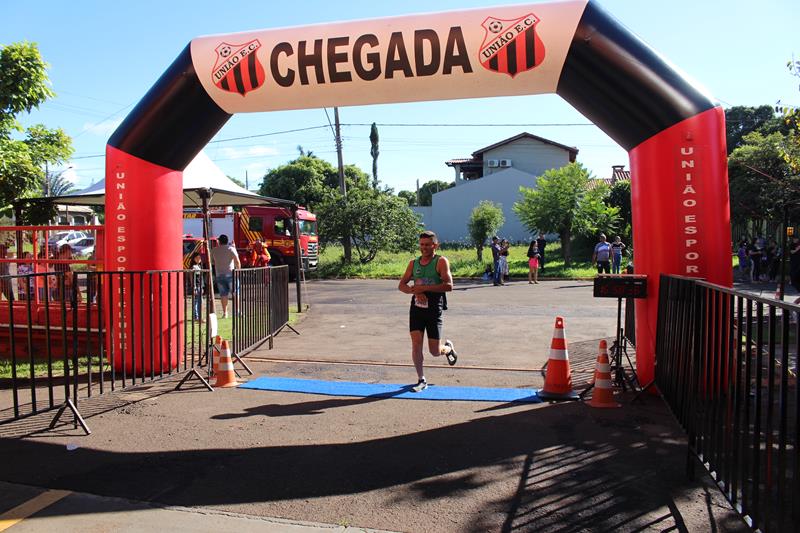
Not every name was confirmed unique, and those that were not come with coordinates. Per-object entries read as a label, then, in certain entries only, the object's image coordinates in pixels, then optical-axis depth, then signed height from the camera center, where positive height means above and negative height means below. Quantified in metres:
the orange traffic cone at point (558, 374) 6.34 -1.26
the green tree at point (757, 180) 25.64 +3.47
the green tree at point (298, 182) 48.78 +6.65
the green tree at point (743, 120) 45.34 +10.30
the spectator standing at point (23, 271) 9.50 -0.05
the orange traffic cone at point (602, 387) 5.99 -1.32
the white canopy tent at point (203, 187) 10.09 +1.36
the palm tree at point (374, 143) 59.67 +11.97
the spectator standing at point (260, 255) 17.54 +0.26
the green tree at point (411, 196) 80.49 +8.93
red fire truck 24.98 +1.44
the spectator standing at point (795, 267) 12.77 -0.32
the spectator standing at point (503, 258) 21.44 +0.00
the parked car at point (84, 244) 16.58 +0.78
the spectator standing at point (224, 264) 11.93 +0.00
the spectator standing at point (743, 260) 22.59 -0.26
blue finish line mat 6.45 -1.48
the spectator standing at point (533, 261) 21.56 -0.13
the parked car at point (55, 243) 9.94 +0.41
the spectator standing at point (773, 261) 21.48 -0.30
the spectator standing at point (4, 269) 9.36 -0.01
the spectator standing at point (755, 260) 21.42 -0.25
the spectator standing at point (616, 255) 20.79 +0.03
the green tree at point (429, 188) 86.49 +10.53
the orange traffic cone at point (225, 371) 7.02 -1.28
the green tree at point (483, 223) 28.52 +1.70
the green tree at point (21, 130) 9.13 +2.30
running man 6.67 -0.38
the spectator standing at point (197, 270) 7.41 -0.06
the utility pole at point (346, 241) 27.95 +0.96
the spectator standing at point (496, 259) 21.38 -0.03
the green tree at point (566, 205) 26.72 +2.33
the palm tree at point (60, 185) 69.47 +9.99
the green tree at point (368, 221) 27.48 +1.86
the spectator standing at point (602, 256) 20.30 +0.01
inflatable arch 5.98 +1.90
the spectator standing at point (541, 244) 25.11 +0.57
